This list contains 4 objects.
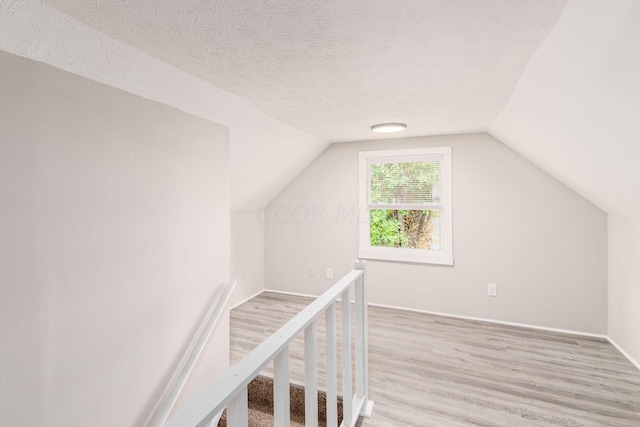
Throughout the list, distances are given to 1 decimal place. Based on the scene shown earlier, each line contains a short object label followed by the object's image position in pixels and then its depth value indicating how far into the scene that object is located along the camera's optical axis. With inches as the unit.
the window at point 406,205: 136.3
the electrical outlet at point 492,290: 127.0
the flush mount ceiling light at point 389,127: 113.6
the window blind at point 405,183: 138.9
